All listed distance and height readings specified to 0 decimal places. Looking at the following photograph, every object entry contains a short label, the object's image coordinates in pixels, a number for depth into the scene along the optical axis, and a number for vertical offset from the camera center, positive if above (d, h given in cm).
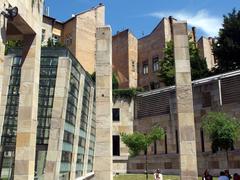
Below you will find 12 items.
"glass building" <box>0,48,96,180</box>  1954 +243
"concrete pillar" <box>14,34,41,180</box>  1227 +177
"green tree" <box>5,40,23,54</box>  3324 +1347
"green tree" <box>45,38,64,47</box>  3890 +1597
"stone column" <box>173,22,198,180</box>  1285 +216
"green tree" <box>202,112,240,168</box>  1946 +124
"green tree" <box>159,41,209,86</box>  3342 +1077
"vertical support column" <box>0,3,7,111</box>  1056 +457
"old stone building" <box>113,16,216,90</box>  4139 +1485
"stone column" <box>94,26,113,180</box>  1325 +218
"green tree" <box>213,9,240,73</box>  3102 +1205
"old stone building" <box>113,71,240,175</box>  2339 +311
